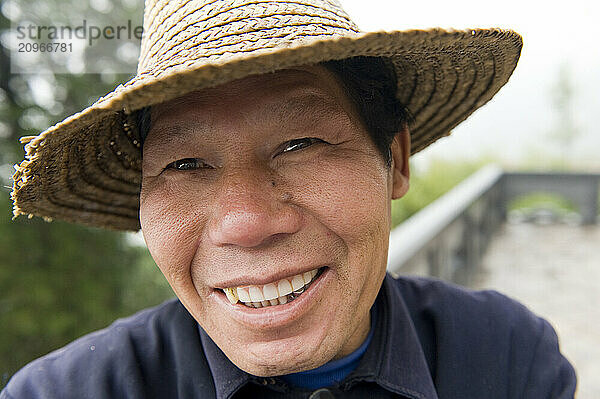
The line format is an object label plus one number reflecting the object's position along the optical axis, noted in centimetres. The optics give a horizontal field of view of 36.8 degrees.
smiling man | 45
